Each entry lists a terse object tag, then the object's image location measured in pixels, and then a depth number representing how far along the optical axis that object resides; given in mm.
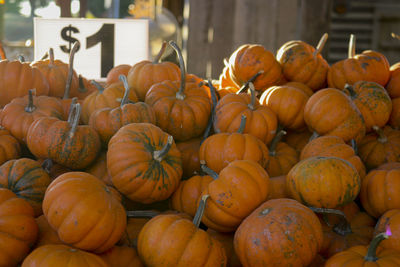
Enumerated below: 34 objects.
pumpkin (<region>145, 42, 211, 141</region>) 2355
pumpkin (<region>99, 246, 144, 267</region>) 1704
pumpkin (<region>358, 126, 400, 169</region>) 2414
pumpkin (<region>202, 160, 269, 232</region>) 1785
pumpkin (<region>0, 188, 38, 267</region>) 1608
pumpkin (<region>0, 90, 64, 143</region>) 2344
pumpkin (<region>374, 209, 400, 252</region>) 1704
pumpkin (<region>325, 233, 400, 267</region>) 1530
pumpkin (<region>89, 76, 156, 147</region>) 2166
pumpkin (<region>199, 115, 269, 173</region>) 2102
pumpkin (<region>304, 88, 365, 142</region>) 2359
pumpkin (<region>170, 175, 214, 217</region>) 2010
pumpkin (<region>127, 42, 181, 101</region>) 2725
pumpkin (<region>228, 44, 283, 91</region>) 2826
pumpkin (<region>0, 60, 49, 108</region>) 2678
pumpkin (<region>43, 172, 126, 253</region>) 1595
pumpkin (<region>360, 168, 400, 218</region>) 1969
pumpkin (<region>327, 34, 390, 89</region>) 2805
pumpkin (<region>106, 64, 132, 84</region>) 3004
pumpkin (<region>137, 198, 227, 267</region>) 1589
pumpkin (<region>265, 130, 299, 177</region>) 2354
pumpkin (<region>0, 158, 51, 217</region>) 1949
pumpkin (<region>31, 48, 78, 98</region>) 2938
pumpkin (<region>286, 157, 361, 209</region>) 1837
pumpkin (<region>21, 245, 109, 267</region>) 1479
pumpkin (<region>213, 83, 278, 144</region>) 2375
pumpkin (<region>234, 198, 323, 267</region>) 1588
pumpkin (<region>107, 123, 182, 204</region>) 1898
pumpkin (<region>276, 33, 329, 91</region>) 2896
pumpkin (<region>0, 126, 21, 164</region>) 2213
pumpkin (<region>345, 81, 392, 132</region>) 2521
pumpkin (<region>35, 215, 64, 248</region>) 1721
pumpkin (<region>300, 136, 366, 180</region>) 2146
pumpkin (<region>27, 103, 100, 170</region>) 2076
